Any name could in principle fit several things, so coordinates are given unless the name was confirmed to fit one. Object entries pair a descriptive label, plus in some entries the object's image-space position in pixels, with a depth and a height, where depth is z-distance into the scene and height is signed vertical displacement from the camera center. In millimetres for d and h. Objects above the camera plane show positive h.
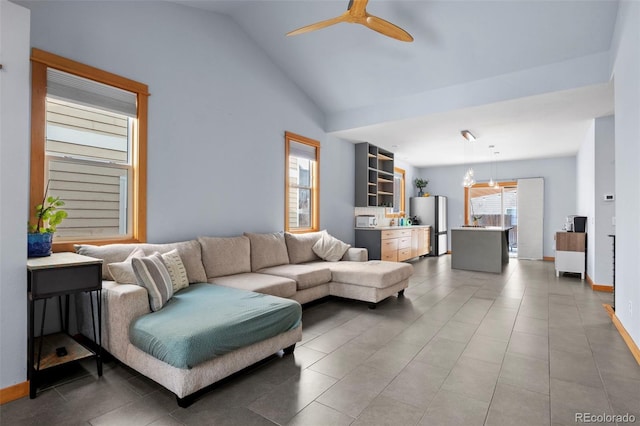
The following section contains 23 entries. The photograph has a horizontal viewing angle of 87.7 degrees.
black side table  2072 -500
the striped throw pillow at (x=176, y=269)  2949 -503
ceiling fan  2859 +1769
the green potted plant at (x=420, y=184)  9664 +957
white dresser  5973 -603
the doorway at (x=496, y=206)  9266 +331
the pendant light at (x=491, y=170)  9266 +1328
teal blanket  1959 -722
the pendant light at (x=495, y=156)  7730 +1526
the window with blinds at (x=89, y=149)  2752 +600
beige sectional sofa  2140 -686
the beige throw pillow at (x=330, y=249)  4914 -491
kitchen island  6551 -627
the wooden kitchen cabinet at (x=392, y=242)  6461 -546
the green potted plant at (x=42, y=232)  2359 -141
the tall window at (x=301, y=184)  5301 +542
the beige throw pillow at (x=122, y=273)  2535 -454
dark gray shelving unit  6820 +885
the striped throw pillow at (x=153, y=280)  2432 -498
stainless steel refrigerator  9234 +54
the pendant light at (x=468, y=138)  5943 +1499
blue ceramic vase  2350 -224
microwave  6785 -98
